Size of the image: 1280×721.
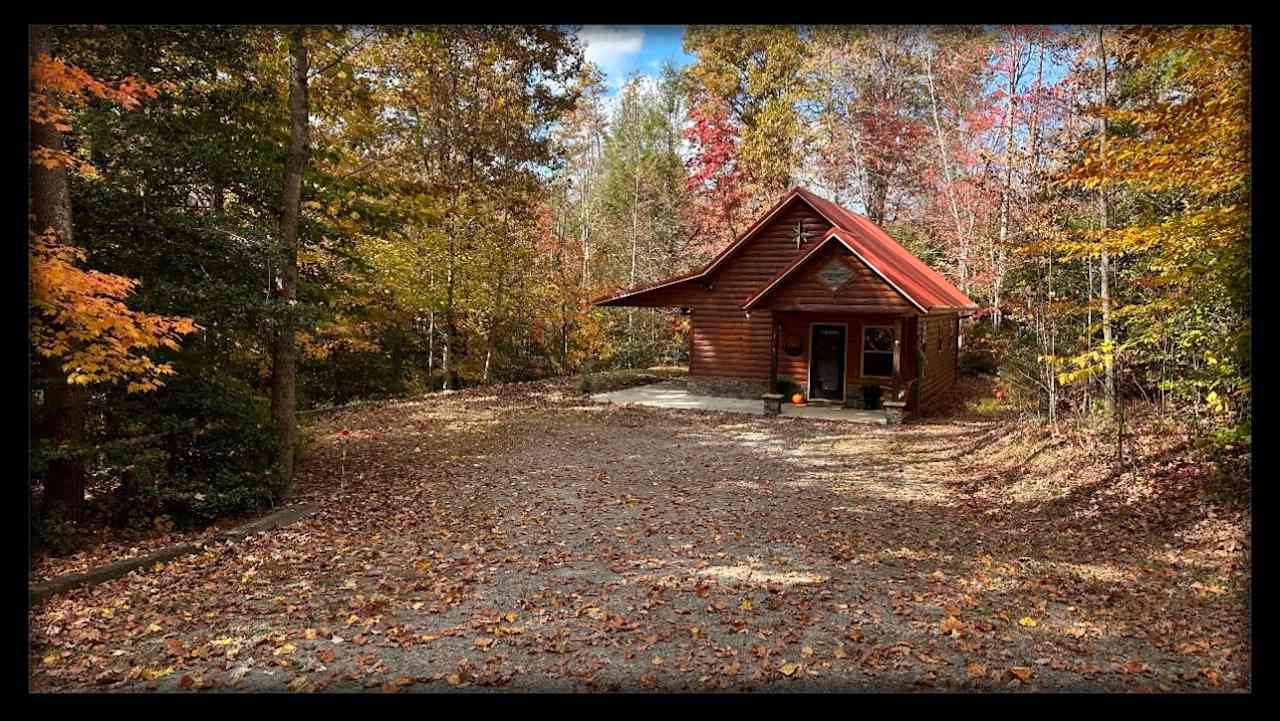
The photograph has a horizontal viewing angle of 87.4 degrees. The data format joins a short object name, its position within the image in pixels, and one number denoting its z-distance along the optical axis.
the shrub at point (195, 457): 6.76
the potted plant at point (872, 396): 16.41
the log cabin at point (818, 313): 15.44
